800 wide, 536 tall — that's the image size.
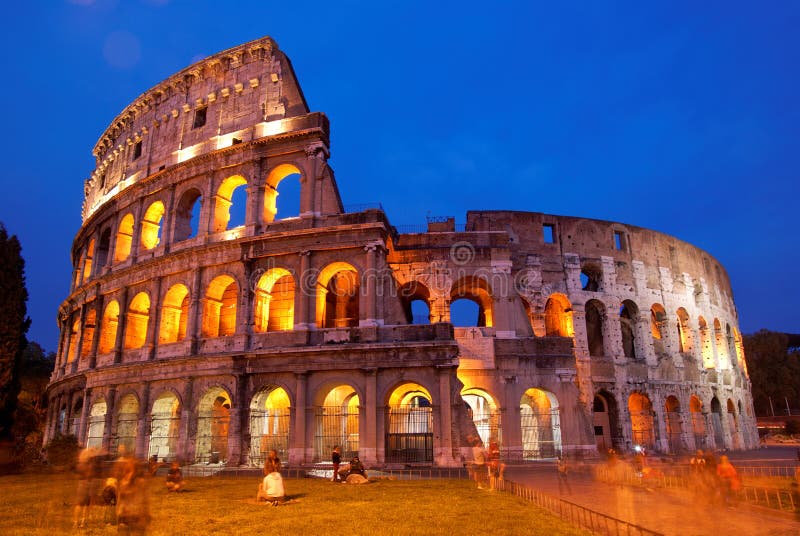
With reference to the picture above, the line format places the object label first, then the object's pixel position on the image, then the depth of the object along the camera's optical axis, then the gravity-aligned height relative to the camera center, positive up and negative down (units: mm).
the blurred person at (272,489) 10594 -1318
